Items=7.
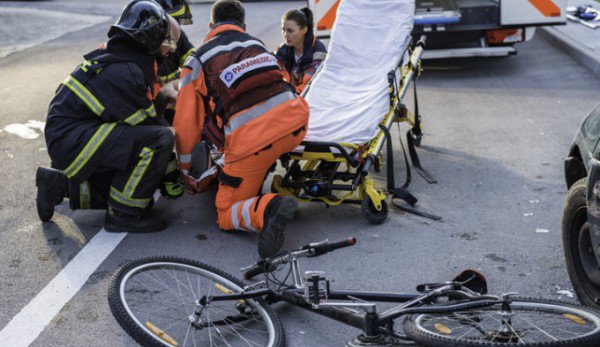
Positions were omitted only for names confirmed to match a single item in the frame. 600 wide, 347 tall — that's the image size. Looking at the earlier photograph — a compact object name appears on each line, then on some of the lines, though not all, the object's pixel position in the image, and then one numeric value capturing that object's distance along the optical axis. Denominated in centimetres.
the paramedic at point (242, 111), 573
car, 420
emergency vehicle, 1100
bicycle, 356
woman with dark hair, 781
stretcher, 610
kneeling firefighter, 583
